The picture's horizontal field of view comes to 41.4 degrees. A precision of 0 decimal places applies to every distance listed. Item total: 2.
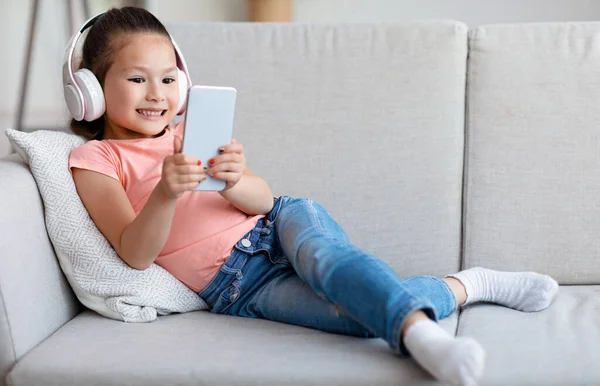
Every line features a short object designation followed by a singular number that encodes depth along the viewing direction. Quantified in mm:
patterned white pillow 1449
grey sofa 1729
